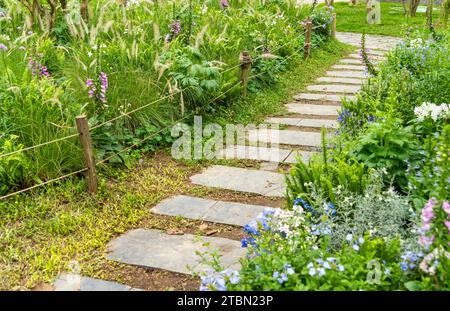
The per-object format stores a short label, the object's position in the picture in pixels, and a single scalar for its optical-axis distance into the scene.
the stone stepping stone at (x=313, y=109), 6.57
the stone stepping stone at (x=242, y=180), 4.61
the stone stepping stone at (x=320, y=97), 7.12
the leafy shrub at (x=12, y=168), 4.22
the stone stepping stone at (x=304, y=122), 6.12
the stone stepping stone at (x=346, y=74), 8.34
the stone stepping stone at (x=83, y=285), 3.23
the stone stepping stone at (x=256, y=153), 5.27
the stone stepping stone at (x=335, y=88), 7.50
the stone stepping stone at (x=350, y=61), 9.38
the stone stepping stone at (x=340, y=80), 7.95
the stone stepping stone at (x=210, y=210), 4.11
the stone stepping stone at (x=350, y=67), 8.91
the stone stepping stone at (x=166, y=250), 3.48
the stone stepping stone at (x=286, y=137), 5.64
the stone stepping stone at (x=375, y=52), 9.72
